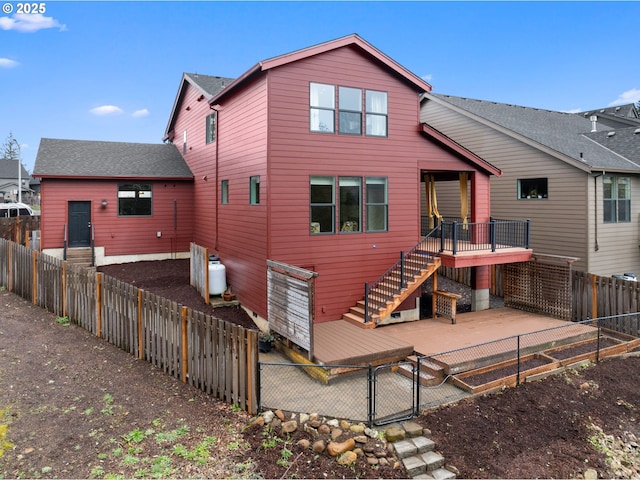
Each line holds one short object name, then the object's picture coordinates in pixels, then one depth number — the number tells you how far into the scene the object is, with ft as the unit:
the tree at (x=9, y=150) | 262.84
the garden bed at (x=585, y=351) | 31.87
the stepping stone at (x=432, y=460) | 18.69
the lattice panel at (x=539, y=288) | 40.93
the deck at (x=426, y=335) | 28.84
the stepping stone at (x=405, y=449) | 19.17
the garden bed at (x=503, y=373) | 26.30
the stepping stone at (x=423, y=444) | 19.59
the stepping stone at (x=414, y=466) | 18.24
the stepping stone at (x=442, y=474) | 18.25
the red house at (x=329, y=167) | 34.78
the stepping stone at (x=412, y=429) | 20.52
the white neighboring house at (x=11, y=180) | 181.68
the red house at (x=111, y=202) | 53.88
